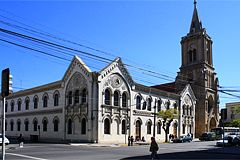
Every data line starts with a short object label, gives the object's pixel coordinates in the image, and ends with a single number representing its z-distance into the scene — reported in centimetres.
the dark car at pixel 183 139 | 5047
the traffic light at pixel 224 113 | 2631
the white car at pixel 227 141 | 3941
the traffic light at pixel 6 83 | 1036
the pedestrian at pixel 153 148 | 1956
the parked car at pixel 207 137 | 5725
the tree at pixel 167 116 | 4925
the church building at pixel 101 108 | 4350
